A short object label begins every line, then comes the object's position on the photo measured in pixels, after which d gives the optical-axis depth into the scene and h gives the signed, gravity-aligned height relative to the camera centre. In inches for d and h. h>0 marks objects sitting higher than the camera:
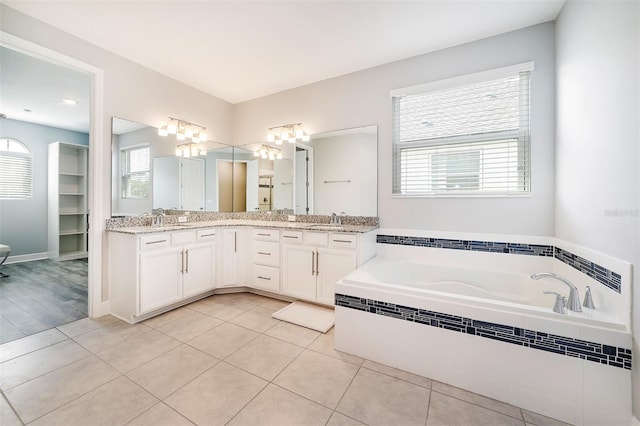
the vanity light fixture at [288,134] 135.7 +41.8
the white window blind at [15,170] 176.6 +27.0
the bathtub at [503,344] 52.6 -30.9
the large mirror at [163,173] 109.7 +18.8
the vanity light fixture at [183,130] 126.3 +41.2
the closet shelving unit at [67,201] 188.9 +6.6
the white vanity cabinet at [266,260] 120.9 -22.7
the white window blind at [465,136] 92.7 +29.7
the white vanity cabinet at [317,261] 104.2 -20.2
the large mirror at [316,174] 119.1 +19.7
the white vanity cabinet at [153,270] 96.0 -23.5
